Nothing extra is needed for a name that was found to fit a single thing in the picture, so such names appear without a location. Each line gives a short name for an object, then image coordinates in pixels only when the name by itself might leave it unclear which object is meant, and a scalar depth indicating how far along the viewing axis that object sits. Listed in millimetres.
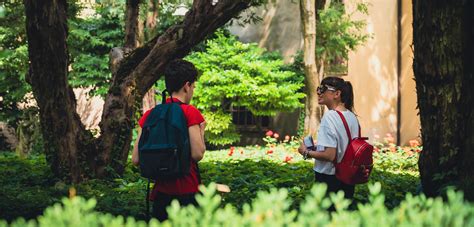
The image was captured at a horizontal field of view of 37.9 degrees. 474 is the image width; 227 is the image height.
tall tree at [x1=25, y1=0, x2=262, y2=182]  9094
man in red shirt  4676
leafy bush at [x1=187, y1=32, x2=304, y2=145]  21219
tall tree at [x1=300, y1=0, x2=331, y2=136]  19562
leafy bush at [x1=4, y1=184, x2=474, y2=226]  2918
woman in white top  5488
